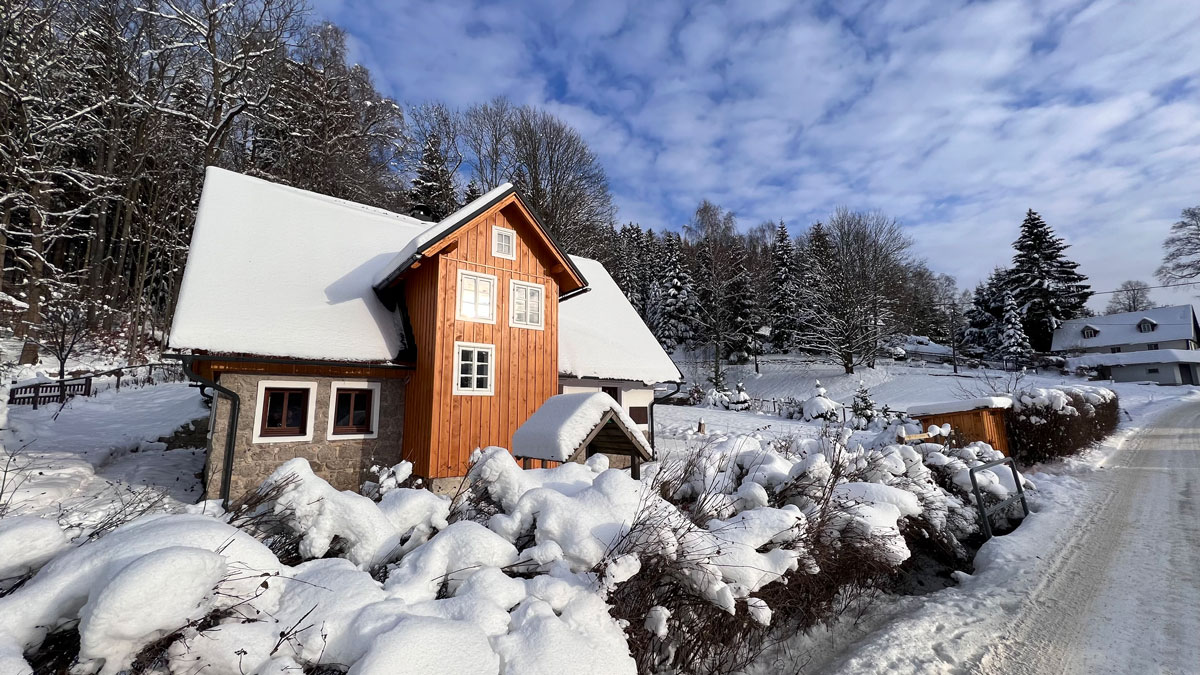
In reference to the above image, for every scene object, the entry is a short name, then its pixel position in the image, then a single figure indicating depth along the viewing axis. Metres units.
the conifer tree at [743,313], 37.22
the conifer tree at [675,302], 39.62
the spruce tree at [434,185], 26.03
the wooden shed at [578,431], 5.04
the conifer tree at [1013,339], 38.44
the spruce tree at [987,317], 42.84
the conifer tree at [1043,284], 40.53
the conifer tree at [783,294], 39.19
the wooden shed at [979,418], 10.51
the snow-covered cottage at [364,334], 8.52
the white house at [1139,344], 37.91
